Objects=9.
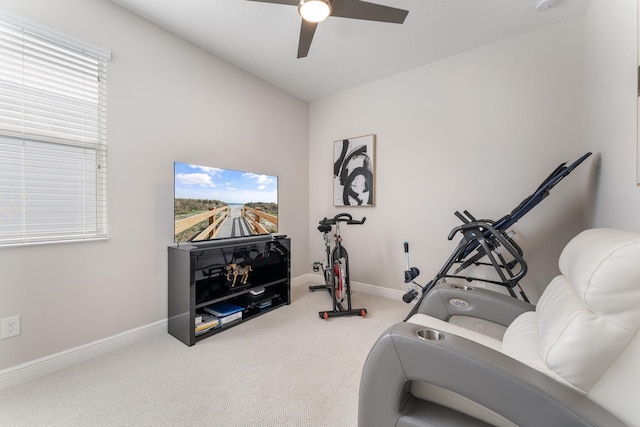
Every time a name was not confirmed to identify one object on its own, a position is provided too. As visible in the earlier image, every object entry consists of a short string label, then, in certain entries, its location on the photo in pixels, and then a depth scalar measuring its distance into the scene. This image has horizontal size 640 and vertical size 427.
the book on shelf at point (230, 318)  2.34
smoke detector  1.98
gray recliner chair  0.68
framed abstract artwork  3.30
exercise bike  2.64
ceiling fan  1.62
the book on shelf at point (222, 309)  2.38
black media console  2.12
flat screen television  2.24
